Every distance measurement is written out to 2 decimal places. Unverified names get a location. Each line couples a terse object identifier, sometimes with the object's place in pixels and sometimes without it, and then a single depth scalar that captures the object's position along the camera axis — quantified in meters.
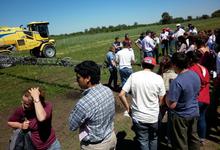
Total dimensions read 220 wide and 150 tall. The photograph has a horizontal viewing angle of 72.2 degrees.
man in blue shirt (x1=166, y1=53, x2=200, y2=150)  2.37
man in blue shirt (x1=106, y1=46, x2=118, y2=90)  5.66
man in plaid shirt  1.79
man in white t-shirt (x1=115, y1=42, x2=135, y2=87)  5.11
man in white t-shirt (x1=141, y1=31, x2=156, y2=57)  7.13
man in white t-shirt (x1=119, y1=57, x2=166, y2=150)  2.46
